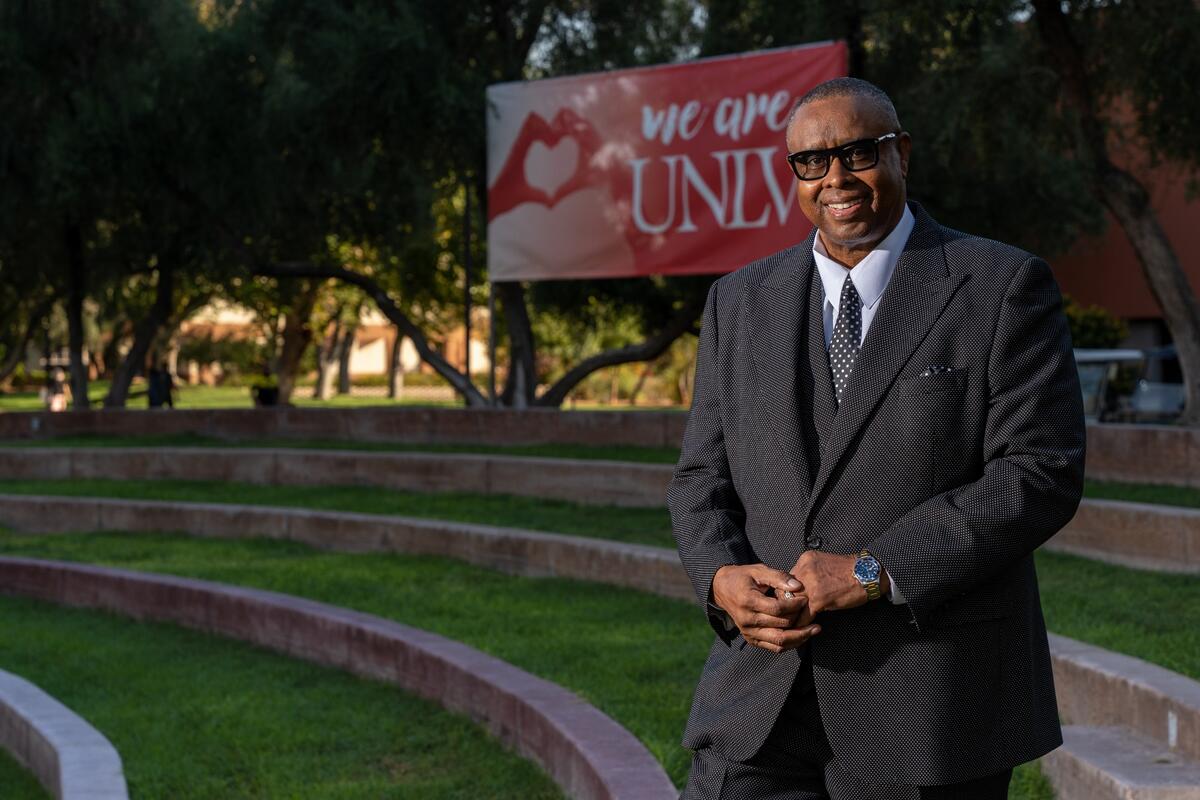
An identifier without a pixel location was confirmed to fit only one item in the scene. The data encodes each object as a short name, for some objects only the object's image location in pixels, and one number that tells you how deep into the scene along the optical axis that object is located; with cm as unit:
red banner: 1616
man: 247
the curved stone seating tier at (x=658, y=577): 476
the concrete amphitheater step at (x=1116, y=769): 439
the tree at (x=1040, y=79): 1548
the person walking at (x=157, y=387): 3325
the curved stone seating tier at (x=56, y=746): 538
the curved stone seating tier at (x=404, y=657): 530
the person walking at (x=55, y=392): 3637
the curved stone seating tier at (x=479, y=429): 1126
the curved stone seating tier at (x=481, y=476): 869
